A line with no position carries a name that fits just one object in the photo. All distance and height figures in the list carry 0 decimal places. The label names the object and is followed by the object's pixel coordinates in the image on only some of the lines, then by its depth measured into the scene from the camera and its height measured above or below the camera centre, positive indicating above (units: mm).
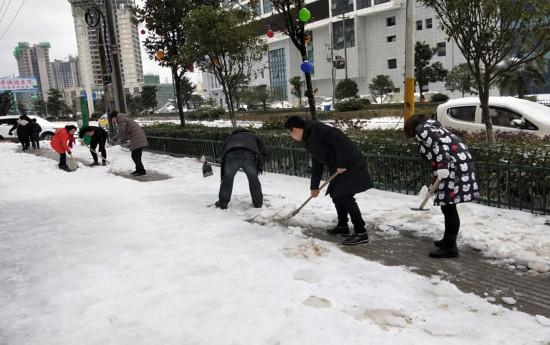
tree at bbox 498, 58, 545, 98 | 28606 +204
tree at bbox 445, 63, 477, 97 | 33562 +490
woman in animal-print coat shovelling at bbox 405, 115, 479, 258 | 4082 -745
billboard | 57188 +3998
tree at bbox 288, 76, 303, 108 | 44884 +1363
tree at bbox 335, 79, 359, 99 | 48741 +516
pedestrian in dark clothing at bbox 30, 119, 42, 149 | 17188 -739
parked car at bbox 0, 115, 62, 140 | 21734 -625
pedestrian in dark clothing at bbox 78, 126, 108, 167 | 12135 -819
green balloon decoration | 8828 +1633
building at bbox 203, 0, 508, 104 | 48688 +6282
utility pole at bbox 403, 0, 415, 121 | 8461 +570
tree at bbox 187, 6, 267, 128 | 11289 +1597
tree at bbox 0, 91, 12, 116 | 54538 +1722
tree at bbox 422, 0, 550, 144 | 7023 +890
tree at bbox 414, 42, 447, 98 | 38334 +2063
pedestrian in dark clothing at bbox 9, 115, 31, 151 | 16853 -688
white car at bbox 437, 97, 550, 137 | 8680 -652
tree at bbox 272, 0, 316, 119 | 9951 +1638
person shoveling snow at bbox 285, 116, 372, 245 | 4633 -702
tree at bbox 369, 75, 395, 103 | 44594 +586
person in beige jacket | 9906 -643
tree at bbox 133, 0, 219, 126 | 14250 +2617
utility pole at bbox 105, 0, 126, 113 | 14023 +1469
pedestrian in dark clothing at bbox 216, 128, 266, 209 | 6312 -868
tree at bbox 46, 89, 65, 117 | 67688 +1480
